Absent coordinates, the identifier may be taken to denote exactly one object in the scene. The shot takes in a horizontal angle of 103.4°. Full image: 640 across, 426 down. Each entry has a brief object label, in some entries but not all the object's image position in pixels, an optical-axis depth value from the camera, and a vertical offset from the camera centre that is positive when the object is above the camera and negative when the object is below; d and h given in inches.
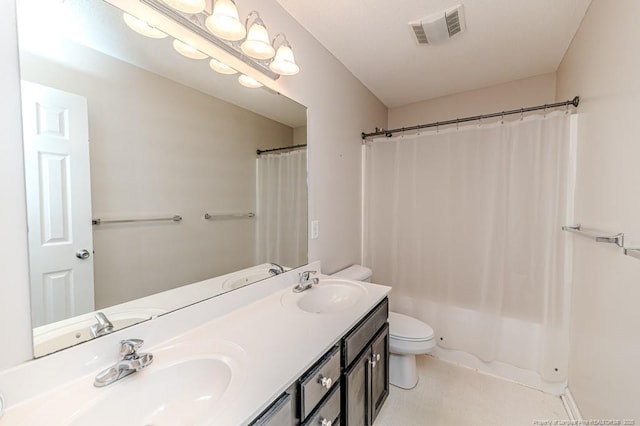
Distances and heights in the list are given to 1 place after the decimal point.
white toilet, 66.9 -37.5
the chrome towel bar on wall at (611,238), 40.6 -5.9
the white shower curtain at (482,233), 66.8 -9.2
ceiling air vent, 57.6 +43.1
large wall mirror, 28.1 +4.4
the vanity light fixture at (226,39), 38.0 +28.3
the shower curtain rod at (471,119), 63.0 +25.0
